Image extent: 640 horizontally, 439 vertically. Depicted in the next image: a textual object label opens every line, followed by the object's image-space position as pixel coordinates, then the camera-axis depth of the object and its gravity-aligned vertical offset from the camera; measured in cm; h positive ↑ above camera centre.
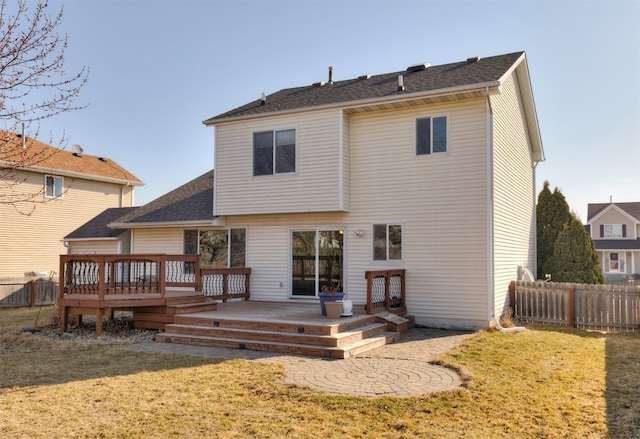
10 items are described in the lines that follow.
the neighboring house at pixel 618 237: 4041 +42
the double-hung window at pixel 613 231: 4134 +94
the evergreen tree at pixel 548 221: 1872 +80
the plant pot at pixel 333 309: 1074 -143
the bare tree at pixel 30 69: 522 +192
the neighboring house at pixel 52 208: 2206 +160
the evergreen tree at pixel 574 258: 1738 -57
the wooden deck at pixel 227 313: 959 -163
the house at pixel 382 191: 1217 +138
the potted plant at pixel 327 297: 1106 -121
